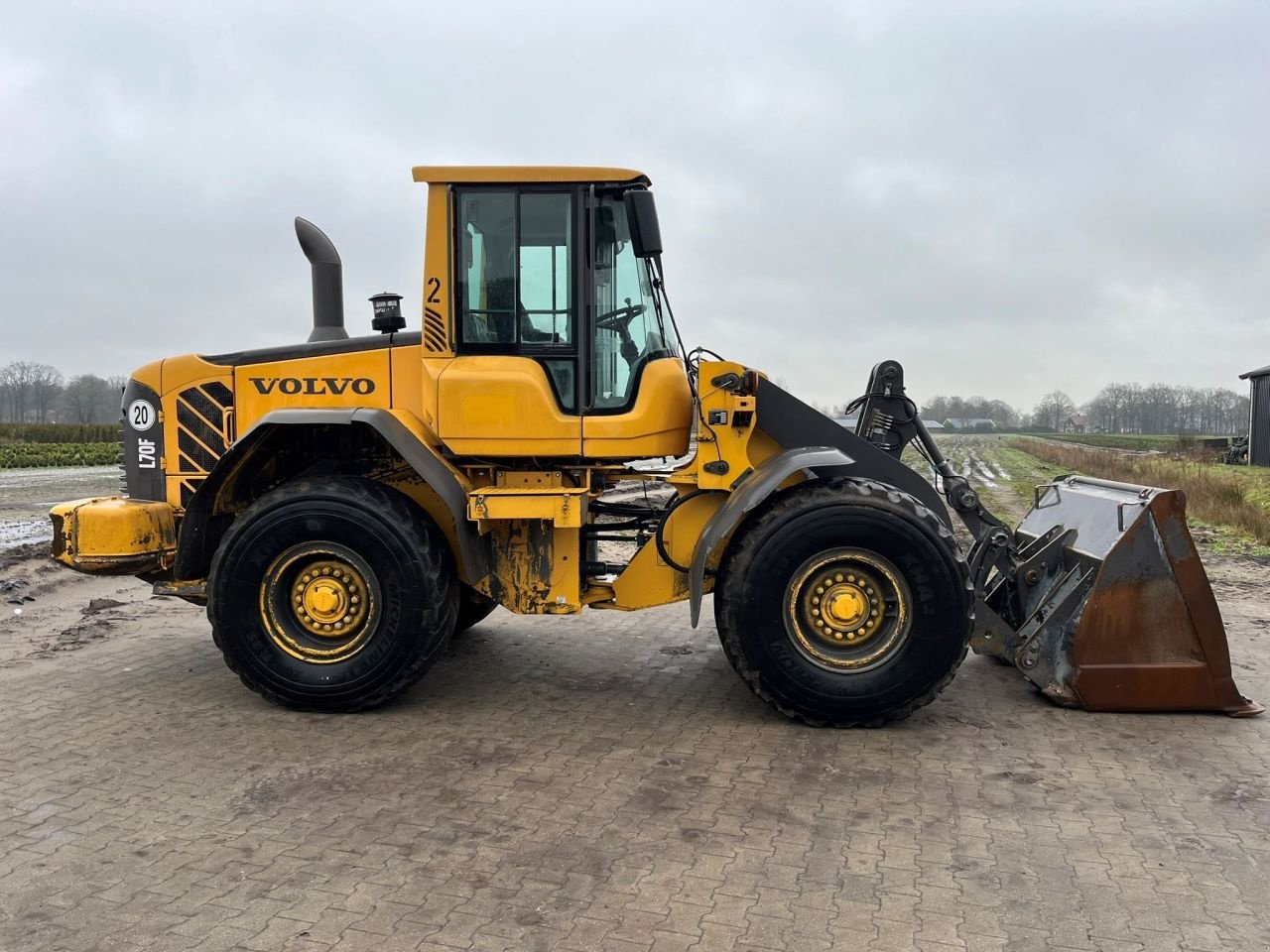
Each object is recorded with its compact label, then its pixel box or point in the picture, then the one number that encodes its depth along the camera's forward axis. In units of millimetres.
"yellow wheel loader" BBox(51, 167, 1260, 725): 4930
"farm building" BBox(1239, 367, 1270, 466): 31969
